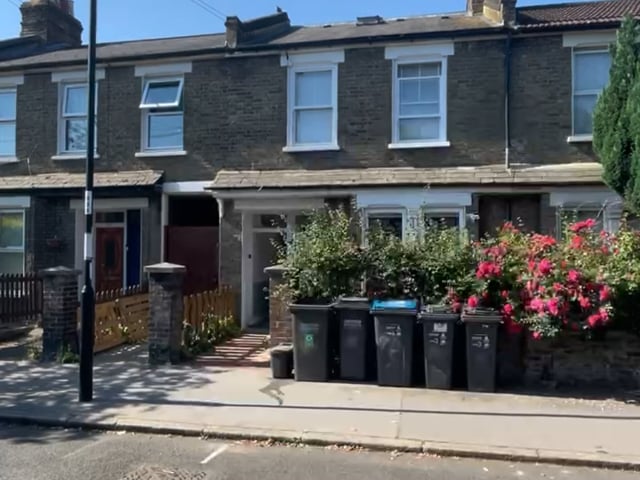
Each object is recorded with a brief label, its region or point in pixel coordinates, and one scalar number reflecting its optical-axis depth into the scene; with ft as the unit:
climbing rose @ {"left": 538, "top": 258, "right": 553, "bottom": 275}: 26.23
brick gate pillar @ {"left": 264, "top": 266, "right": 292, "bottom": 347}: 30.45
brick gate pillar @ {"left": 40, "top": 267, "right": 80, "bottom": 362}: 32.99
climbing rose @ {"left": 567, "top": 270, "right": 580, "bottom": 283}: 25.71
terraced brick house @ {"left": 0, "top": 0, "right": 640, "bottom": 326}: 39.50
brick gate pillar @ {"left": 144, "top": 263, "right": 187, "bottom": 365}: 31.22
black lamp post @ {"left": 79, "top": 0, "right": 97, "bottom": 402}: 24.32
